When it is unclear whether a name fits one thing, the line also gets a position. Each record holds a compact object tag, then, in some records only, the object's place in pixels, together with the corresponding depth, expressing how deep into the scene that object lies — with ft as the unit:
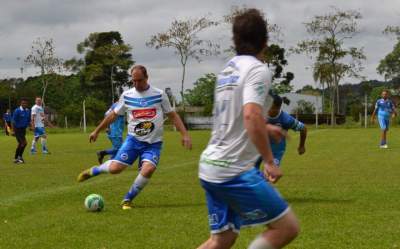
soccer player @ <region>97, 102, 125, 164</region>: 54.60
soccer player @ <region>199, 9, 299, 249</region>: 13.23
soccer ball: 29.14
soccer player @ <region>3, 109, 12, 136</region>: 109.40
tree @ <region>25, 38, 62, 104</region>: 205.46
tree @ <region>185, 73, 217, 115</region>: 228.02
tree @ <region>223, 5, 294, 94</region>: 207.21
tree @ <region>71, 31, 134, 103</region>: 240.32
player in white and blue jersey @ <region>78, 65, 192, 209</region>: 29.76
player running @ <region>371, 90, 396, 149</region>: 73.87
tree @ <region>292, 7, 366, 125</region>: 181.37
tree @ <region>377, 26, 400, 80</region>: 239.50
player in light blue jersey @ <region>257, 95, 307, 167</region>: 26.28
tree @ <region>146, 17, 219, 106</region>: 189.67
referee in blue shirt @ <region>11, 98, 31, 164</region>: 62.54
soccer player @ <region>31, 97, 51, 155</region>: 76.21
